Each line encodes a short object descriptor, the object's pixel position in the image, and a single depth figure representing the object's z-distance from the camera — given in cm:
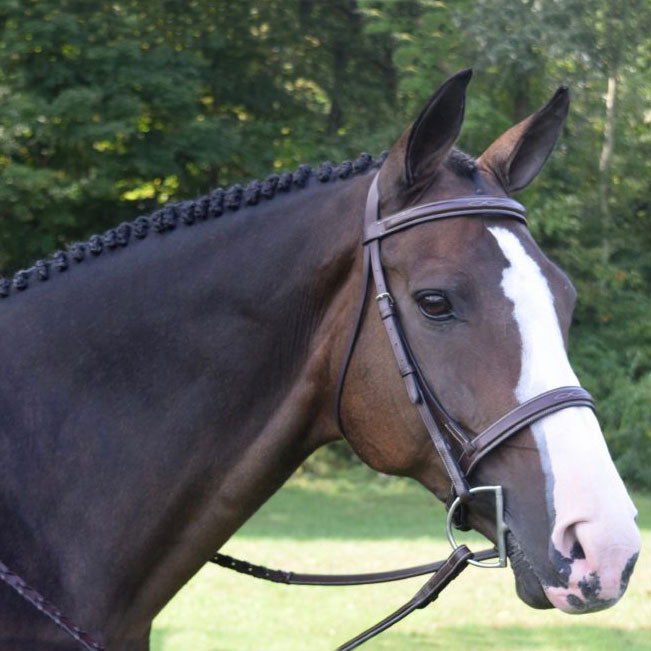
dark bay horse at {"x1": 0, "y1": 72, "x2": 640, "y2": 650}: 247
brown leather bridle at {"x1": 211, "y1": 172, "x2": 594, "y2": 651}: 237
